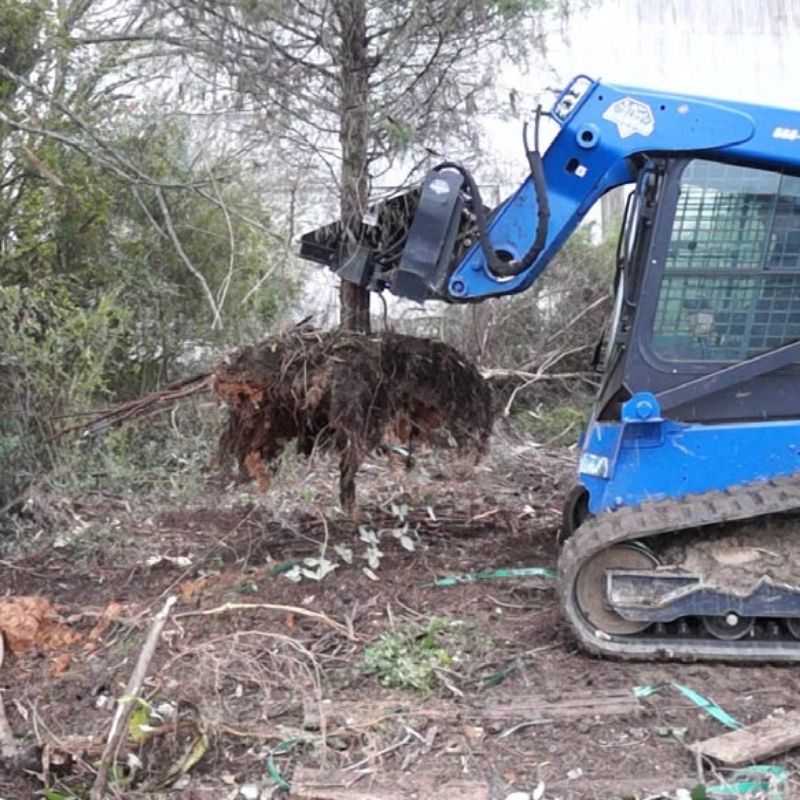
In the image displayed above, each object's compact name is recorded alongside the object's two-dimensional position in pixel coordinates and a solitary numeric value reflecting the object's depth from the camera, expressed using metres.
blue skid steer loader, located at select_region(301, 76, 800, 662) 4.59
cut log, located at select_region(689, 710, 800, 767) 3.70
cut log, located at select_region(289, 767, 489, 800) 3.55
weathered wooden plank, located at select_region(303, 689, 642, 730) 4.05
